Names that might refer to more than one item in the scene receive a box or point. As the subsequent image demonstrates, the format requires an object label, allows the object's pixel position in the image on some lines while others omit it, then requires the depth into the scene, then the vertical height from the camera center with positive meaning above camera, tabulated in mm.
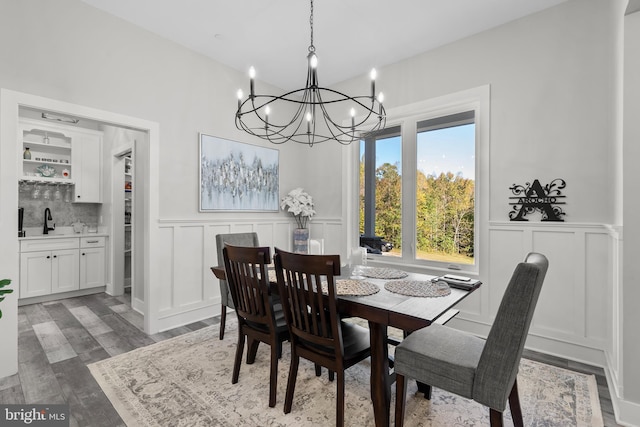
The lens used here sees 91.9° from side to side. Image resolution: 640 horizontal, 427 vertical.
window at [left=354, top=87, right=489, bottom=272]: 3223 +328
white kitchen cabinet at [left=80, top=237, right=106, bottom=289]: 4508 -754
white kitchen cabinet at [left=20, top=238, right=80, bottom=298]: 4016 -754
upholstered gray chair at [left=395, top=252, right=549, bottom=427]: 1287 -697
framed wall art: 3605 +455
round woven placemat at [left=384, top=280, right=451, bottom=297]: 1850 -478
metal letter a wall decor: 2666 +120
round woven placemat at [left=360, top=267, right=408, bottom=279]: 2320 -473
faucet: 4441 -119
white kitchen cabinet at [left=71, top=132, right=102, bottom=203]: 4656 +704
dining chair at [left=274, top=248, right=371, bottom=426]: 1581 -615
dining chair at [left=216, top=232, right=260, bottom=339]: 2826 -308
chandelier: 4004 +1321
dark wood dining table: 1520 -528
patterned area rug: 1812 -1212
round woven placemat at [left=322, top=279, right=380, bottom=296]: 1816 -469
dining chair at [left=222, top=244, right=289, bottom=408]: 1856 -587
